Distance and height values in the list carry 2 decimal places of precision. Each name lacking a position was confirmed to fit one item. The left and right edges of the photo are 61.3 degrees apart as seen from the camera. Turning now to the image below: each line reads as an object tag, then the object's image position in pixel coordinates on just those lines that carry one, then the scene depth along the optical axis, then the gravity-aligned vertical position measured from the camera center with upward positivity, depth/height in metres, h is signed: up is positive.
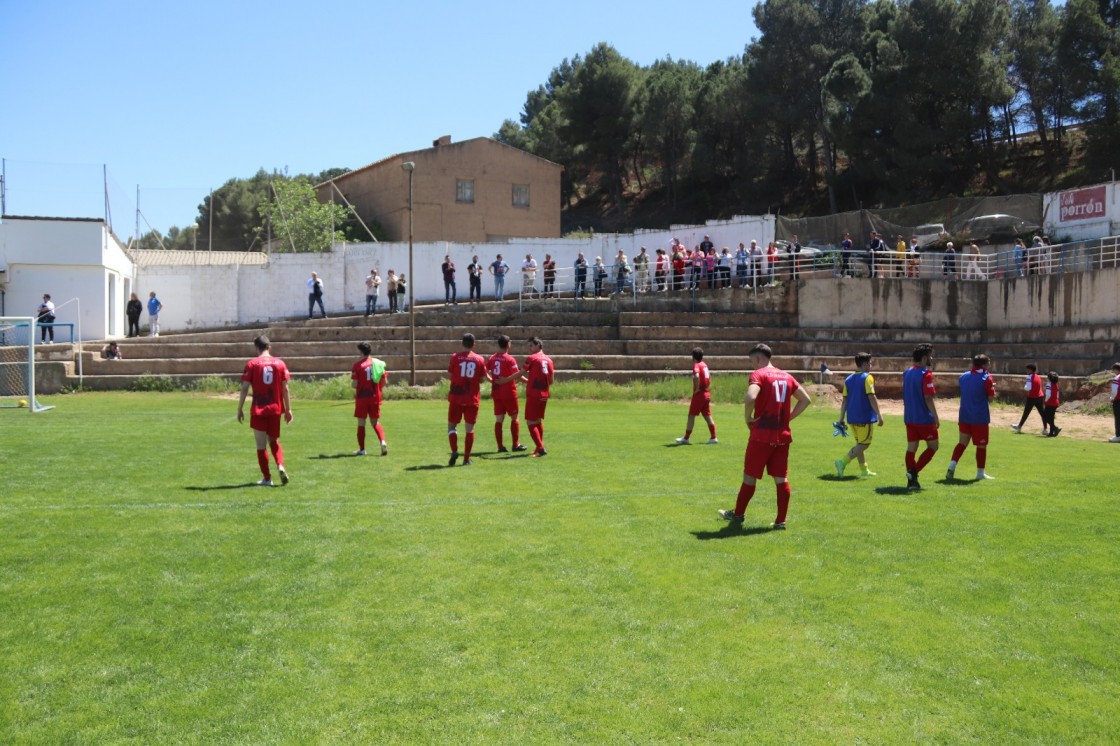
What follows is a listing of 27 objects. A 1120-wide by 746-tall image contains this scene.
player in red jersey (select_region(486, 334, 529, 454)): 14.11 -0.93
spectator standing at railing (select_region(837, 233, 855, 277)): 33.19 +2.32
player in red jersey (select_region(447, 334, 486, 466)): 13.18 -0.91
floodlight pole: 26.11 -0.86
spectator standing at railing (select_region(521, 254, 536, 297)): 35.38 +1.84
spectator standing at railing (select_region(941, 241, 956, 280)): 32.26 +2.23
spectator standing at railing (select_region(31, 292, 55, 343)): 29.09 +0.15
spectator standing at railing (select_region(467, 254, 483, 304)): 34.91 +1.73
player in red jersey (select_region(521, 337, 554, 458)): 14.38 -1.02
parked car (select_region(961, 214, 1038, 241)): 34.38 +3.67
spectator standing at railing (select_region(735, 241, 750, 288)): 33.41 +2.14
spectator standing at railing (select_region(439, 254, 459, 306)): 34.88 +1.80
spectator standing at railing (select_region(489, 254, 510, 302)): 34.66 +1.84
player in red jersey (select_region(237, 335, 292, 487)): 10.84 -0.87
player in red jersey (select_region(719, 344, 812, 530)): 8.81 -0.89
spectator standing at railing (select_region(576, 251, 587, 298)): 34.50 +1.90
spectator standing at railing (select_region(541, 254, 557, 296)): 35.25 +1.91
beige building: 46.28 +6.59
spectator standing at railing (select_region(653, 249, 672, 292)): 33.60 +2.00
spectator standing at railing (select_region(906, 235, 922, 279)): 32.31 +2.19
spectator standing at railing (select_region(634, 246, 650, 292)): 34.31 +2.07
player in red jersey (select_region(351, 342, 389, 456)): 13.91 -0.95
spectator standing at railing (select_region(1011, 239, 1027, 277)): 31.05 +2.37
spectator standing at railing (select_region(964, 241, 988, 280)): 32.50 +2.11
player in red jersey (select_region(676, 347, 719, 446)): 16.11 -1.22
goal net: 22.80 -1.28
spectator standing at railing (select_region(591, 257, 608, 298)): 35.03 +1.86
